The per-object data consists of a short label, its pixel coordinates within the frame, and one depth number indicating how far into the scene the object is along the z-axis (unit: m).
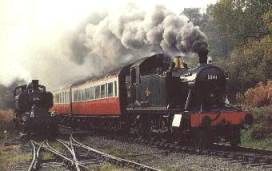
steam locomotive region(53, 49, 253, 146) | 15.27
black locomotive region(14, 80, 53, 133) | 24.28
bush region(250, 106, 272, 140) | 17.73
